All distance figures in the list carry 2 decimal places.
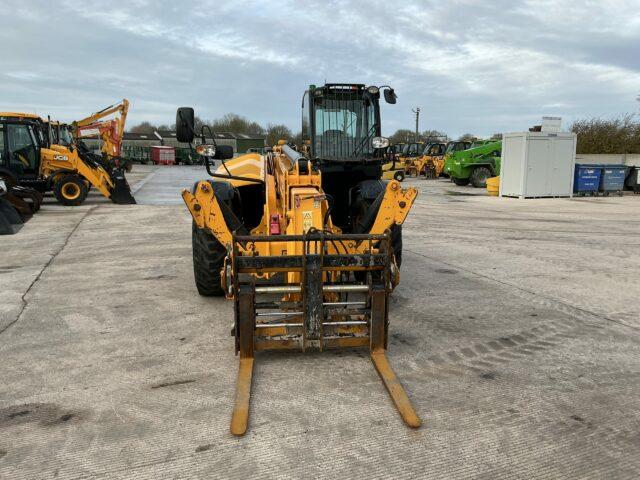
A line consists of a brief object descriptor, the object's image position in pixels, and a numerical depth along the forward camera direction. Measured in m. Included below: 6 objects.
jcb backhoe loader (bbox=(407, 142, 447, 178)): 29.78
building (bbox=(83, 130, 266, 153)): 67.31
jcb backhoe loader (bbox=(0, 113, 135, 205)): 15.23
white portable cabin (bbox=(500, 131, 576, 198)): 19.23
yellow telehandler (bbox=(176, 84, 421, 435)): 3.99
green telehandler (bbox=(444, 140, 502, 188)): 23.95
